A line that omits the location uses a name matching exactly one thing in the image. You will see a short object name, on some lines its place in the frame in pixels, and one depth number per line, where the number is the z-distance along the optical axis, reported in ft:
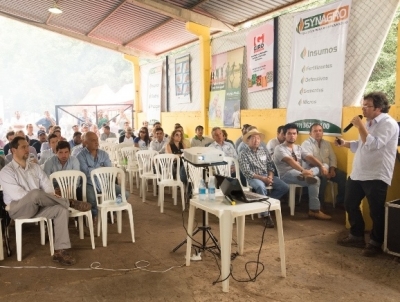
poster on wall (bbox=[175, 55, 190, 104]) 34.97
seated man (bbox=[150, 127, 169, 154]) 22.68
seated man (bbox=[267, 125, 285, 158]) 19.22
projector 10.25
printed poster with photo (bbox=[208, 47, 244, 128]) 27.37
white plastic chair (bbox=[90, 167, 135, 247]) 13.52
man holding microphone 11.28
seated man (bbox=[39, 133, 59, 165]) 18.11
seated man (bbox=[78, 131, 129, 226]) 14.97
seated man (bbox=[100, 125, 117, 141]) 33.37
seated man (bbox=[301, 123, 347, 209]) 17.84
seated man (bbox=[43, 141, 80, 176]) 14.21
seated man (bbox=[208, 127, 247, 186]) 18.86
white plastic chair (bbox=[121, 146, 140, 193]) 22.66
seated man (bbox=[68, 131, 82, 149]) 22.31
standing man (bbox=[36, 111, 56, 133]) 40.09
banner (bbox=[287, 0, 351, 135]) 18.63
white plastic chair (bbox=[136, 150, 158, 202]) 20.00
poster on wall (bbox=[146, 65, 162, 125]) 41.04
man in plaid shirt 16.29
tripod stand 11.01
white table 9.23
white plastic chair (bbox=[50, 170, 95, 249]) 13.42
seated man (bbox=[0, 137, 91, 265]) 11.58
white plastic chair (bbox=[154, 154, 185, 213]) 18.10
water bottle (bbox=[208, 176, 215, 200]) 10.52
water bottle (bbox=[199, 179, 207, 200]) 10.60
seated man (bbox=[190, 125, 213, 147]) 24.00
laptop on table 9.73
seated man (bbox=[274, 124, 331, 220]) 16.47
